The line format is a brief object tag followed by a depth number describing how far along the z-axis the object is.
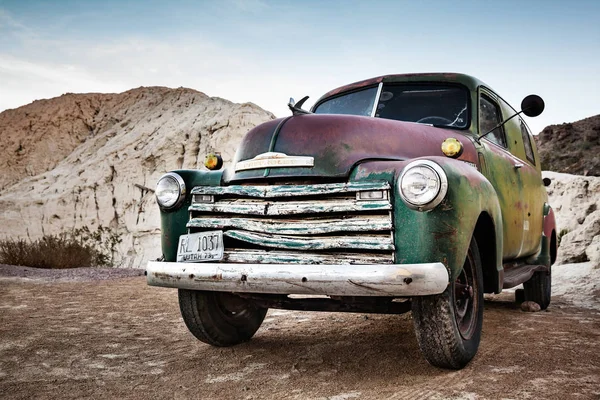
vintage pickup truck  2.73
